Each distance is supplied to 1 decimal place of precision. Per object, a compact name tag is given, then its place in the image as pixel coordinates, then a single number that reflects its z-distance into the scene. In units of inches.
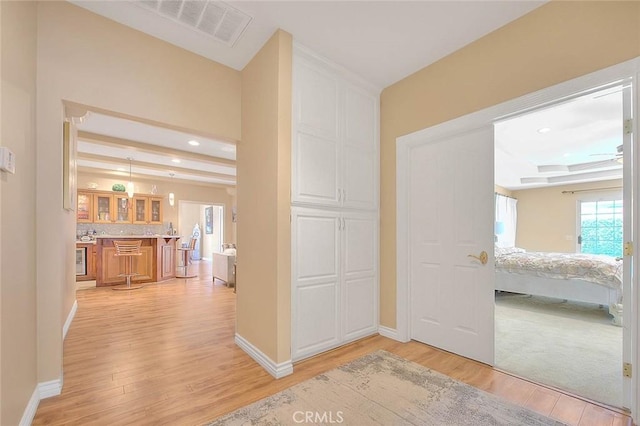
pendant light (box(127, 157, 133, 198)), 260.7
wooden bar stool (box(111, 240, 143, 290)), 231.3
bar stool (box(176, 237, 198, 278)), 292.4
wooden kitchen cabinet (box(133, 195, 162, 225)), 313.7
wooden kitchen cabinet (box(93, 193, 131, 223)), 290.7
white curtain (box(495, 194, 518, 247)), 304.3
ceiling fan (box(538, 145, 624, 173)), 235.5
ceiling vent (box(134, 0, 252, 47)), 83.7
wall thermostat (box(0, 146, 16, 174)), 52.9
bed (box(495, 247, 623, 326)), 154.6
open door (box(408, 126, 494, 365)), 99.3
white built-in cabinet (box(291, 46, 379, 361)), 101.7
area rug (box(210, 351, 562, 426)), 69.1
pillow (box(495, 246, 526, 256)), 217.2
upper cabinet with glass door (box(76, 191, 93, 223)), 281.0
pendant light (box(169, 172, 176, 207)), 330.3
